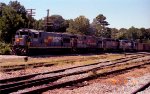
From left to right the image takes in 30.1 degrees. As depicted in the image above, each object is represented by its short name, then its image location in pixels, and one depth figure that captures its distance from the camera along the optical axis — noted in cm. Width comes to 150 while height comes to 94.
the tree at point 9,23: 4384
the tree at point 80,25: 10038
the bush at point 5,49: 3275
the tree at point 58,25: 9660
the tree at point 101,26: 12831
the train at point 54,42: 3215
